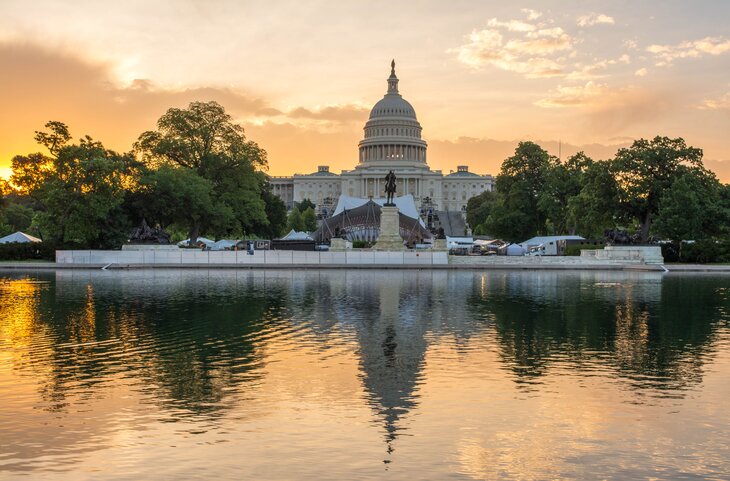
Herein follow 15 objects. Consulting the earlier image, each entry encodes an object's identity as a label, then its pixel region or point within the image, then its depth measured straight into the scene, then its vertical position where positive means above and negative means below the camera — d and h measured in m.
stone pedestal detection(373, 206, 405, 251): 73.94 +1.27
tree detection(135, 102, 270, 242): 85.06 +9.82
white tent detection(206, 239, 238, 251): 92.81 +0.60
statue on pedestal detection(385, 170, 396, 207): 79.94 +5.80
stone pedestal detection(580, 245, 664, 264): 71.81 -1.01
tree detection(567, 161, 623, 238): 79.56 +4.16
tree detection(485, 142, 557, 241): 102.56 +6.84
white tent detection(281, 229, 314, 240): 102.29 +1.48
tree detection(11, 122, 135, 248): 71.88 +5.46
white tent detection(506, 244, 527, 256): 84.73 -0.67
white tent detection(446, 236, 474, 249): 100.07 +0.38
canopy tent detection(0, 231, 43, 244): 83.56 +1.51
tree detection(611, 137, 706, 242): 78.19 +6.61
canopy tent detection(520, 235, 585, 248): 86.69 +0.45
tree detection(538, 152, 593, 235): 96.50 +6.07
